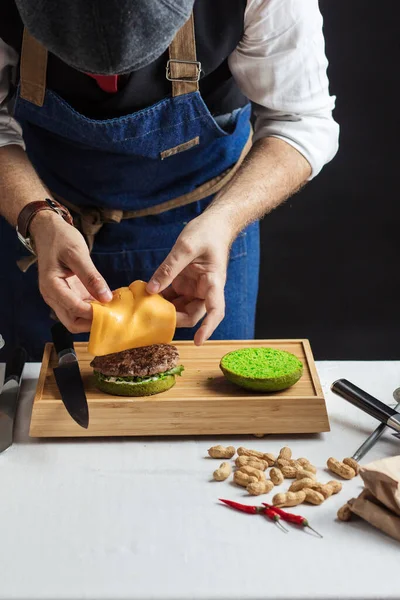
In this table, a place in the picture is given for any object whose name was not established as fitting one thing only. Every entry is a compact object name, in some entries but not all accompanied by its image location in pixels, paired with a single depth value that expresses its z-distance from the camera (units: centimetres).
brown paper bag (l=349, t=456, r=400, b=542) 131
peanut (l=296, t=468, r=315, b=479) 142
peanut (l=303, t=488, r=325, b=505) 138
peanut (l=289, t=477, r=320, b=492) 140
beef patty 153
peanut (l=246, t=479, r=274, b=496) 139
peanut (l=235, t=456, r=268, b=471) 144
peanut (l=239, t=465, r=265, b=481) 142
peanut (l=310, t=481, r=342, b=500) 139
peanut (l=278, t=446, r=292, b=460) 147
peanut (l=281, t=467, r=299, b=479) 143
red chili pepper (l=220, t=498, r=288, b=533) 135
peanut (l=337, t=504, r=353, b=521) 135
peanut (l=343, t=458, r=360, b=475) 144
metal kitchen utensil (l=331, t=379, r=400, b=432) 152
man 160
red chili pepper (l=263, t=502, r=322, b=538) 134
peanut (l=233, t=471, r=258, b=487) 141
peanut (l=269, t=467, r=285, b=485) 142
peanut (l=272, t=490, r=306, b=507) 137
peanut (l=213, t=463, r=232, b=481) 143
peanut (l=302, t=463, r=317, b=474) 143
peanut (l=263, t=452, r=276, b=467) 146
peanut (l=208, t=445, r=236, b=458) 148
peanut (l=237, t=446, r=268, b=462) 147
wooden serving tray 152
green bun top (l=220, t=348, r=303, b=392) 153
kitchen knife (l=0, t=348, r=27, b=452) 151
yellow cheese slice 153
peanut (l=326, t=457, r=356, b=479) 143
